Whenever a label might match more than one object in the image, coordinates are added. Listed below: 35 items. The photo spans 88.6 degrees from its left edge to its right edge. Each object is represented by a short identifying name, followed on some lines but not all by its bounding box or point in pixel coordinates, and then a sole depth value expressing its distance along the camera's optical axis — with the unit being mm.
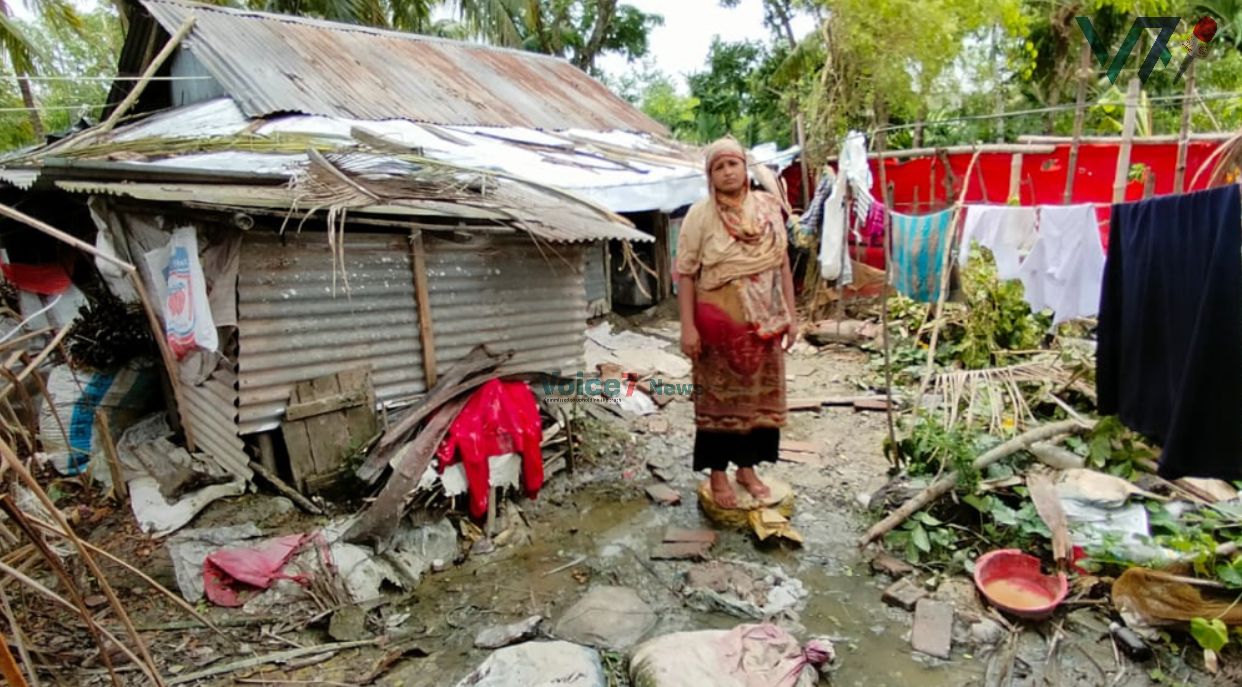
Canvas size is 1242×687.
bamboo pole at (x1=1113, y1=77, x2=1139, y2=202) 3921
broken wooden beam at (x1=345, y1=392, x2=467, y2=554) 3664
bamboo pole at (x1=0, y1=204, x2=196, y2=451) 1365
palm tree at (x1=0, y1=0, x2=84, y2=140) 9414
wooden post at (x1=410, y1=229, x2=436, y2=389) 4387
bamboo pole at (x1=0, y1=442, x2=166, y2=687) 1170
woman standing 3541
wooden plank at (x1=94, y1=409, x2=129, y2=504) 4090
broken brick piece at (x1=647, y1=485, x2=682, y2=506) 4434
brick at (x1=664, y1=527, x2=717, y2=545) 3850
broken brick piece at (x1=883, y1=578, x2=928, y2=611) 3176
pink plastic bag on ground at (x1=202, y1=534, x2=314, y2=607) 3309
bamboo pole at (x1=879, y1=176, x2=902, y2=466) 4078
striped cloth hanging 6758
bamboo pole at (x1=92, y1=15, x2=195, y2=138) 6595
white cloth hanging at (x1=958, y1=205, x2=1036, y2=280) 5223
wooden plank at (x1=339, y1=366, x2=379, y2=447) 4234
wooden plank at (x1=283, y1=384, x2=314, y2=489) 4016
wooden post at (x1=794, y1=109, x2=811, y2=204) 9078
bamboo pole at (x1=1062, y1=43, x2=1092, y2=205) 3959
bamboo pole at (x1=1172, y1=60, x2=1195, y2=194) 3306
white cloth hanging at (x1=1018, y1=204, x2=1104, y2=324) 4422
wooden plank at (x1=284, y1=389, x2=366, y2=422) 3990
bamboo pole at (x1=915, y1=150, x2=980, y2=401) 4498
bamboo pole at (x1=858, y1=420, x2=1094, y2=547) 3711
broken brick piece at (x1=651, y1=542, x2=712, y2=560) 3705
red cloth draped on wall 4062
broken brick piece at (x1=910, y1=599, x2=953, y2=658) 2879
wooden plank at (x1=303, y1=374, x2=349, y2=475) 4105
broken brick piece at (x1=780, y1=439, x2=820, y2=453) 5289
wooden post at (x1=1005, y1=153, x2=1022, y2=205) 7079
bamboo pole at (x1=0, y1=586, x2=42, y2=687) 1388
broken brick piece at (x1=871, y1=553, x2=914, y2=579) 3451
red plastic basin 3027
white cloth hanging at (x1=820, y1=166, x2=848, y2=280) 8227
